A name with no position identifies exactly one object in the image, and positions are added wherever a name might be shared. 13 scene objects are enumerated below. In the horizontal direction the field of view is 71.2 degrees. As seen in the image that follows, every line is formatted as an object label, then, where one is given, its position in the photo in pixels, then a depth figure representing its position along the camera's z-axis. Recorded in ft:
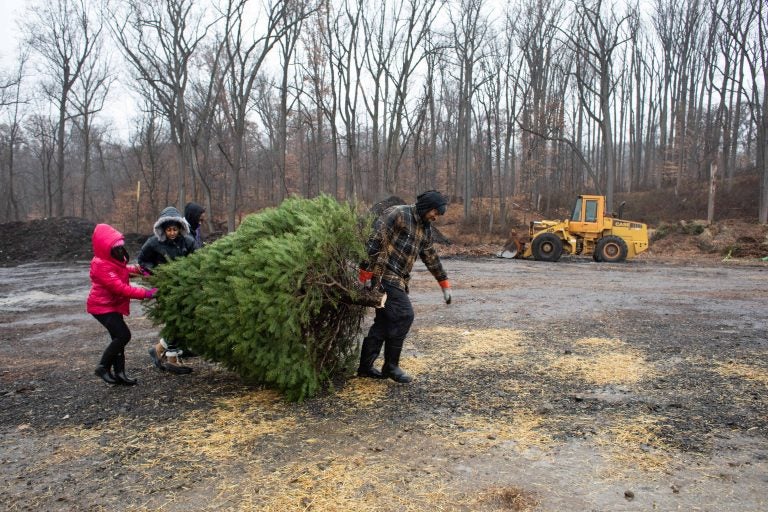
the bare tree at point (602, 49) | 89.86
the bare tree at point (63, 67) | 106.01
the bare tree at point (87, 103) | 115.71
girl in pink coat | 16.21
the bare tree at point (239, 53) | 83.25
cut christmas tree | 14.26
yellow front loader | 64.03
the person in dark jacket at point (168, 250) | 17.76
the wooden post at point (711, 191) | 87.66
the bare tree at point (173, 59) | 86.53
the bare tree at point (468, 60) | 99.96
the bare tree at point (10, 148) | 131.95
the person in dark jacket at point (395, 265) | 16.62
